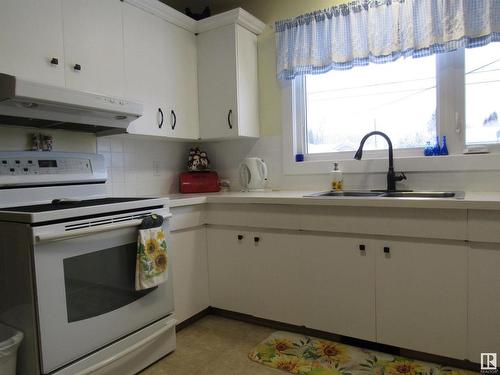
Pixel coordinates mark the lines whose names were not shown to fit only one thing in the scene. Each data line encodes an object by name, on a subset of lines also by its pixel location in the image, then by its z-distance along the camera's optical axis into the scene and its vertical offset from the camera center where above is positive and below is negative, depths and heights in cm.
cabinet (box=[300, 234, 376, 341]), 182 -62
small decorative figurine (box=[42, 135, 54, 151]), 191 +18
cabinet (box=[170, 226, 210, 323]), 212 -61
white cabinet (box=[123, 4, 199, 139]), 214 +65
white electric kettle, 252 -3
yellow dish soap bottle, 232 -8
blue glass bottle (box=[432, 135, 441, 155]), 211 +8
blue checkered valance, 191 +79
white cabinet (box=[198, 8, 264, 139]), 249 +67
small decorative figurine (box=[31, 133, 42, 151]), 188 +18
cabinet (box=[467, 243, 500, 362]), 154 -60
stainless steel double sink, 192 -16
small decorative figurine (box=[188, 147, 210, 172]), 275 +9
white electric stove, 134 -41
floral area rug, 168 -96
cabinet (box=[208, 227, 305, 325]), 205 -63
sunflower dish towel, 167 -39
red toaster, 268 -8
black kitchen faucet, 212 -5
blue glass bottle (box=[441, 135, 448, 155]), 209 +8
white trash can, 131 -65
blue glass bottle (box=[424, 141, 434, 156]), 213 +8
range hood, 144 +32
